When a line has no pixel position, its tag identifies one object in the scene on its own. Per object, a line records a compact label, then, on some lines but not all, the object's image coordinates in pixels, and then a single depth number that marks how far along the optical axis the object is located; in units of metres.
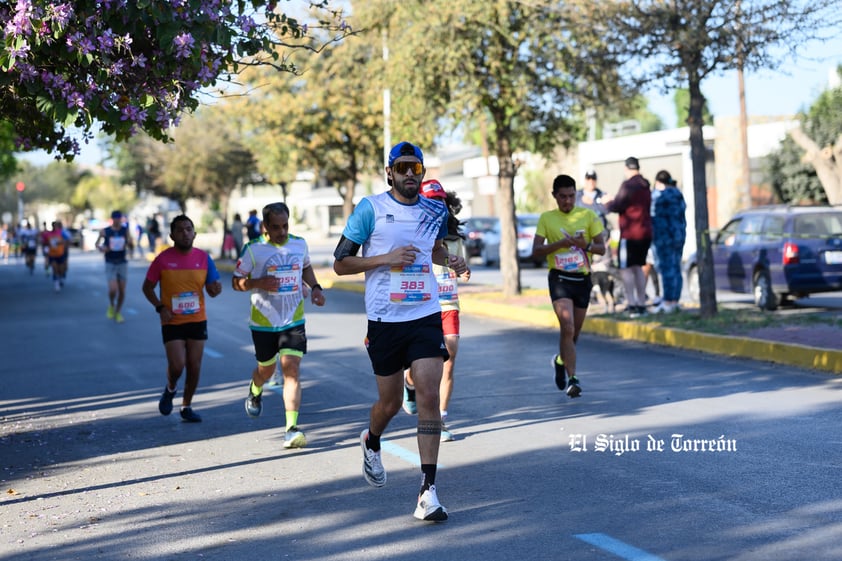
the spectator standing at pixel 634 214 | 17.12
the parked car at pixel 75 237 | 86.79
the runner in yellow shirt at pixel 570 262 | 11.01
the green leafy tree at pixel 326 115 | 36.69
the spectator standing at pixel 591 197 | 17.22
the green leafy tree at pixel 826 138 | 32.47
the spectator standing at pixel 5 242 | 69.94
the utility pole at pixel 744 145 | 35.18
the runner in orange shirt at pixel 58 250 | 32.34
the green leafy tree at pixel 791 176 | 40.19
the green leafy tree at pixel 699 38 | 15.64
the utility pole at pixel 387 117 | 31.86
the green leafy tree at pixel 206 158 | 52.97
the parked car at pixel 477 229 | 38.62
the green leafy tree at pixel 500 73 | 20.89
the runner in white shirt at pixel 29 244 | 48.31
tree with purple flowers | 8.21
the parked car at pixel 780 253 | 18.12
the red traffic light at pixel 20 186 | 62.50
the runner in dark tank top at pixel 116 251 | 21.41
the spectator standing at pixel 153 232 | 51.75
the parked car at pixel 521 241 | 35.44
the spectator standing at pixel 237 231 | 42.84
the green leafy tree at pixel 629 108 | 21.97
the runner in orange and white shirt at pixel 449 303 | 9.37
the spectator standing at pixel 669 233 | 17.70
